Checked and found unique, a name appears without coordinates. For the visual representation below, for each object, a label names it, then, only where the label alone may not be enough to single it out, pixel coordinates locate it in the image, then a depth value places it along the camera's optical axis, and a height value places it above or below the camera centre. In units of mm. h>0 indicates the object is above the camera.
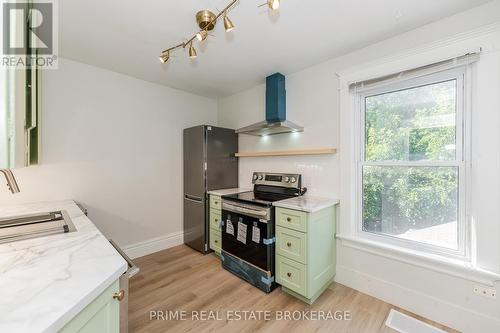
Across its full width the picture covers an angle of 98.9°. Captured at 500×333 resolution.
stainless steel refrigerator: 2957 -87
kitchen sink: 1189 -387
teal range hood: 2629 +759
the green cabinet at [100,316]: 687 -541
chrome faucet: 1416 -111
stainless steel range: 2117 -680
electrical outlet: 1516 -909
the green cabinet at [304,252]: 1902 -818
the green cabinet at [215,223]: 2785 -771
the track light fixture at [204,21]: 1402 +964
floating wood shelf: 2297 +158
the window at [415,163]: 1740 +20
